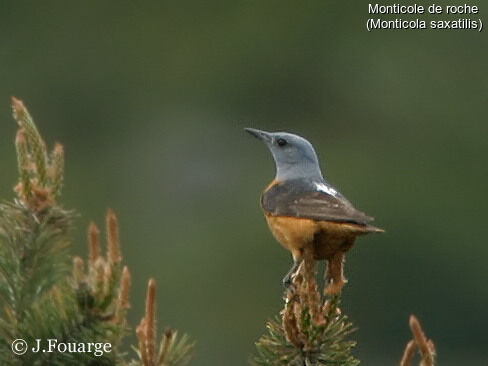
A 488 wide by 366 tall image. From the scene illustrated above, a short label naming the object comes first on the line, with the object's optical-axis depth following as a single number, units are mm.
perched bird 7164
